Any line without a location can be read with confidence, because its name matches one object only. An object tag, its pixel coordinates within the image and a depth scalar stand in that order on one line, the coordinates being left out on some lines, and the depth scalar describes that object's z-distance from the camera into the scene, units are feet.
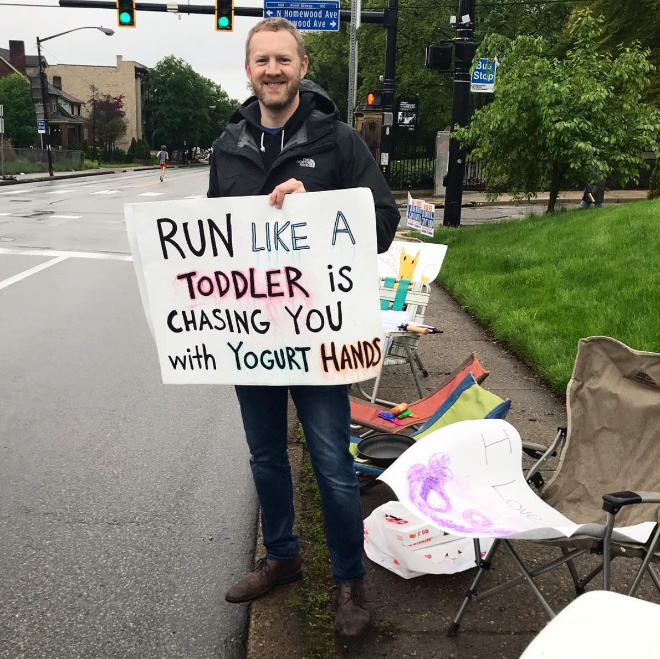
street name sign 69.41
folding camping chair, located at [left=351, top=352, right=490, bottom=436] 15.06
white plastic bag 10.55
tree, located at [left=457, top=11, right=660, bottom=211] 44.96
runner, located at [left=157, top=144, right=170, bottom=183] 152.96
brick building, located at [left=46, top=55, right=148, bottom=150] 319.06
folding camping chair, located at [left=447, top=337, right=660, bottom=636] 10.23
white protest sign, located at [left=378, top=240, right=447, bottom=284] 20.83
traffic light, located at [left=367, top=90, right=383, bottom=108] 77.36
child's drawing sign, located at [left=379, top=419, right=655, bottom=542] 8.76
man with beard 8.87
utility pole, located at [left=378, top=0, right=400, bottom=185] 73.51
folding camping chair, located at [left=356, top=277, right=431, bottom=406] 20.54
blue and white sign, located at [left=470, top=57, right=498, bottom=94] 48.39
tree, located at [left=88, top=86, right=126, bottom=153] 252.83
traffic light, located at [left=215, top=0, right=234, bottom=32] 67.05
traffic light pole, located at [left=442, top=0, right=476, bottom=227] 47.78
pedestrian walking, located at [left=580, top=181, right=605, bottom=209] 59.11
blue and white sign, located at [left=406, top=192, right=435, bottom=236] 31.16
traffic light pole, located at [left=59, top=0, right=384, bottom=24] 67.00
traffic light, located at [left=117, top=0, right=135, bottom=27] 66.39
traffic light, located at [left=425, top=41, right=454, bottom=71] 51.31
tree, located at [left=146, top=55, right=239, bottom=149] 329.11
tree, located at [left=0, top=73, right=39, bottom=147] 203.92
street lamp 139.64
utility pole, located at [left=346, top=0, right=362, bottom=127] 67.67
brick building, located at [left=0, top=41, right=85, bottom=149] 264.93
